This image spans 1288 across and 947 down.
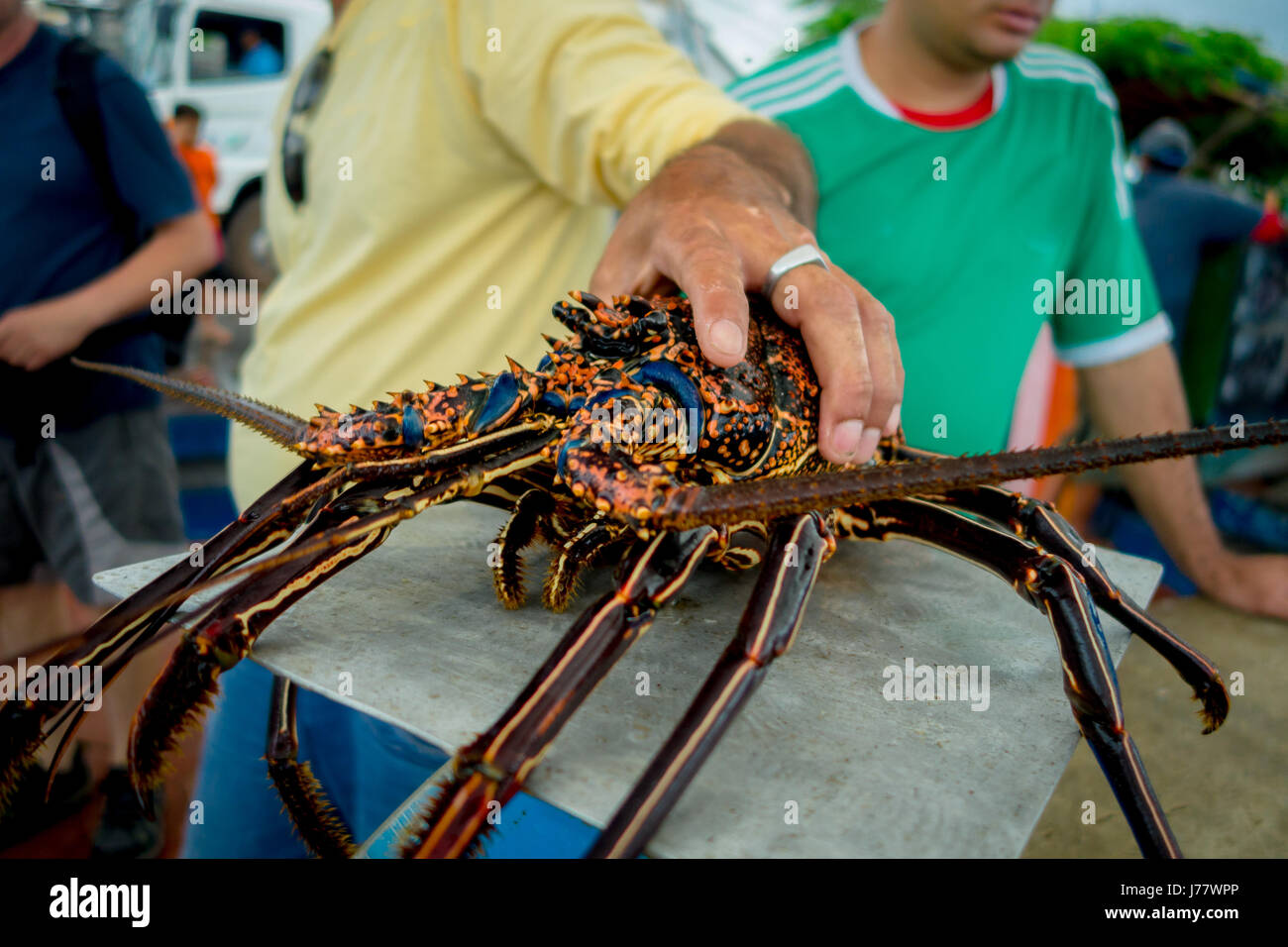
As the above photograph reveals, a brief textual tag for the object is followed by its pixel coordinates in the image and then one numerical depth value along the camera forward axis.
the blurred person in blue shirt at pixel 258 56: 7.49
